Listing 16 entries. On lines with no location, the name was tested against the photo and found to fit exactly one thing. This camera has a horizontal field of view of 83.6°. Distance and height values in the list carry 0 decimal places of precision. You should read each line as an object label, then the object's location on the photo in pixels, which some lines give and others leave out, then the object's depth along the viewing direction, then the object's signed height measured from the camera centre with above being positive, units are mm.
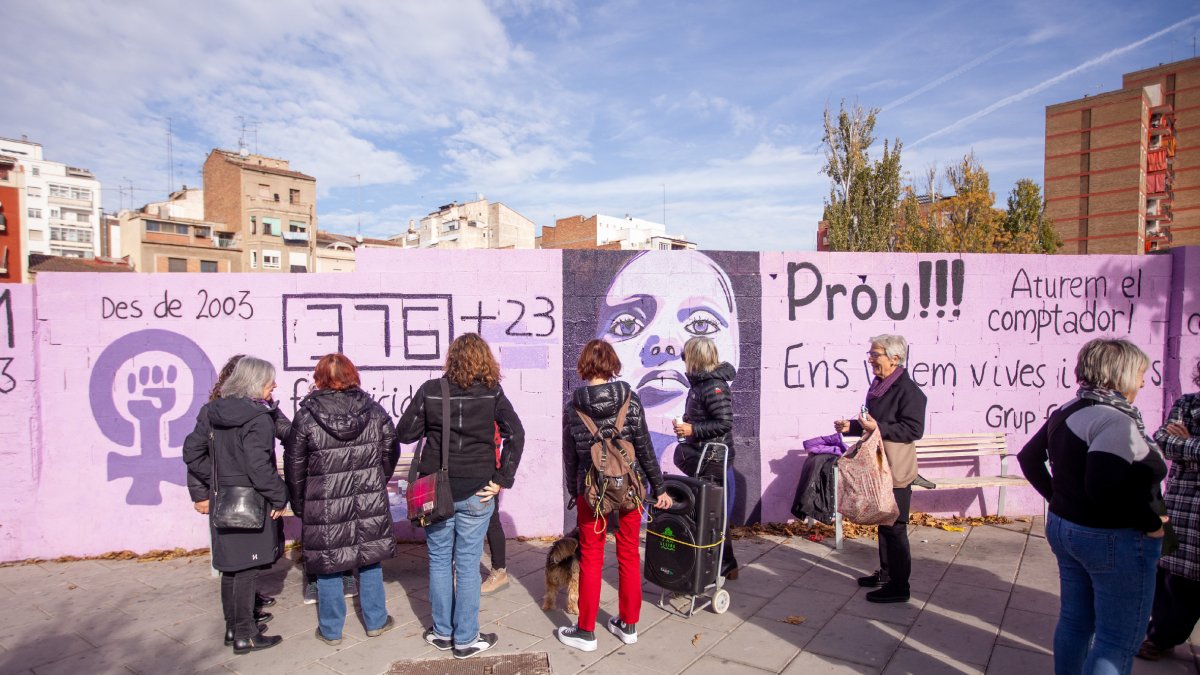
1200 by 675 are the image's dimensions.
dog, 4379 -1690
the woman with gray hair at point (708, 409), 4523 -660
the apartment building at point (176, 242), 63844 +7087
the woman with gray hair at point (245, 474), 3857 -927
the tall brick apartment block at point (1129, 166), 58844 +13266
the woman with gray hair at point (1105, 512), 2689 -828
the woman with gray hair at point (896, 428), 4527 -788
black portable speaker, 4191 -1411
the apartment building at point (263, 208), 68125 +11002
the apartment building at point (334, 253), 73875 +6720
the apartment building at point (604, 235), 55156 +6734
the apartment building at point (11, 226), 43938 +5837
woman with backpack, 3781 -944
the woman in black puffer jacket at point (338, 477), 3818 -949
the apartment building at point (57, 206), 87000 +14469
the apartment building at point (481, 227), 65062 +8564
